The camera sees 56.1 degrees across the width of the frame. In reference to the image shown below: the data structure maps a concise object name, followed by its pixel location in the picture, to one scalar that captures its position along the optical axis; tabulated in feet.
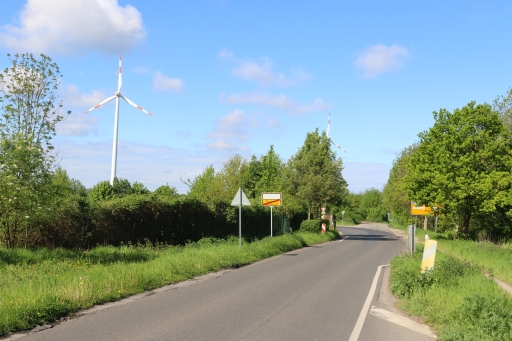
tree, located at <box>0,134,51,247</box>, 49.83
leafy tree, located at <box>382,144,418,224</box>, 172.35
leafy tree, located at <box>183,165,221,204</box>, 198.12
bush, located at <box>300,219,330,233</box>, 121.60
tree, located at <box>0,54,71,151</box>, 53.47
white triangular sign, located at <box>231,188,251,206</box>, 69.77
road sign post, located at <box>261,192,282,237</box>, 94.48
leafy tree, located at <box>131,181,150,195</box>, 155.84
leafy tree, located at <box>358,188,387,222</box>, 357.41
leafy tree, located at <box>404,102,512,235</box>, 101.09
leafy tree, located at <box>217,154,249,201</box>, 183.83
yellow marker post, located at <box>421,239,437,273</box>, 39.68
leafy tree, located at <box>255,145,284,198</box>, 188.93
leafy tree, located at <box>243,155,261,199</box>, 203.21
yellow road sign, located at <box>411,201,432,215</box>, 122.75
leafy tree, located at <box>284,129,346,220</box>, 124.88
